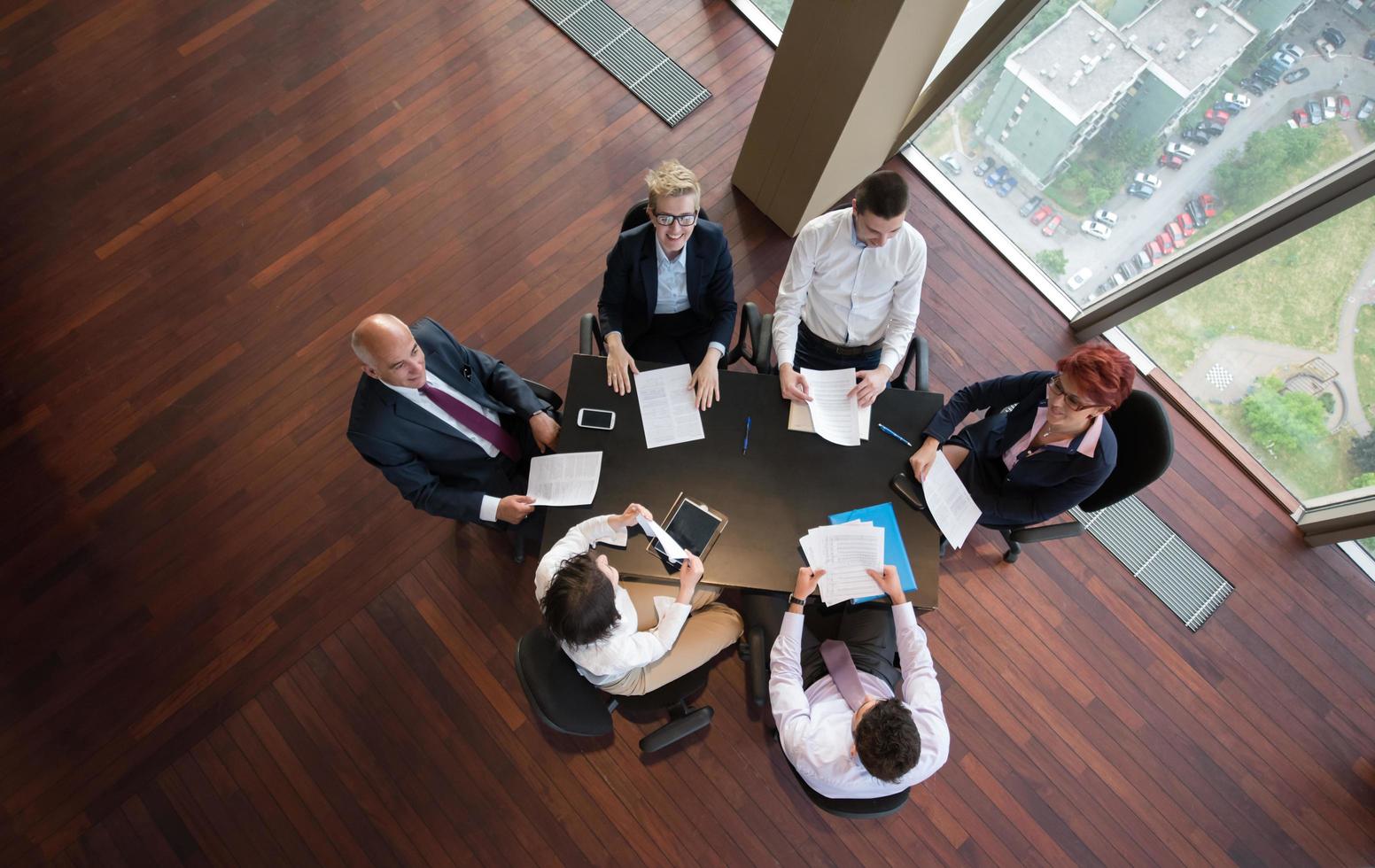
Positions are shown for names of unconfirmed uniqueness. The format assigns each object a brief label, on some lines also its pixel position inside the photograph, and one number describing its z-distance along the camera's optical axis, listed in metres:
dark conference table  2.54
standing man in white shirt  2.82
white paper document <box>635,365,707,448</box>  2.72
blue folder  2.55
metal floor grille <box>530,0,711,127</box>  4.63
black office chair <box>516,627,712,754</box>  2.38
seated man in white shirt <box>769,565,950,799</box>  2.23
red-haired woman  2.39
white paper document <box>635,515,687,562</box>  2.48
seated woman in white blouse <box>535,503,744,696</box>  2.25
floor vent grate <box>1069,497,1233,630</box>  3.71
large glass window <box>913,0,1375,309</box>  3.01
